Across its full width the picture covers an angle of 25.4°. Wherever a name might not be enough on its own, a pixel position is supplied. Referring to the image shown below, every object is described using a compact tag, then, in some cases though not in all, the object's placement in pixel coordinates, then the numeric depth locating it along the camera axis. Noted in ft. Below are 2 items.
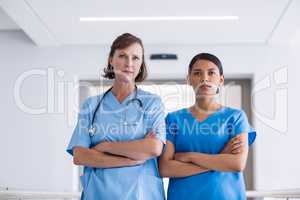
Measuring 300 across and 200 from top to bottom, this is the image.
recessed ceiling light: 19.31
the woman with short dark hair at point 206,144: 10.24
